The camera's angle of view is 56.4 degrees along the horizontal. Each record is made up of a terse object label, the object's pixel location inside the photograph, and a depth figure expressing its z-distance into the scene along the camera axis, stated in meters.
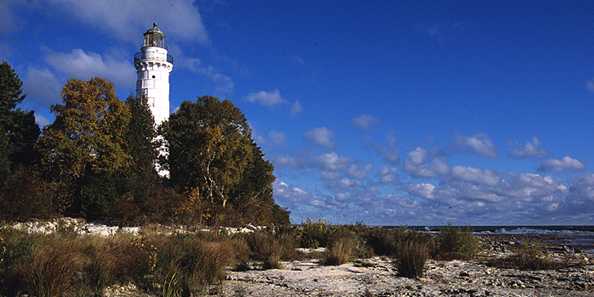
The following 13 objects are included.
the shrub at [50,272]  9.10
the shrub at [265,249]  14.92
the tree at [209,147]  37.22
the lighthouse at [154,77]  46.47
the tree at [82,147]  32.94
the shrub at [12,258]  9.41
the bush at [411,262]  13.35
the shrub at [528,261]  16.12
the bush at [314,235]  21.83
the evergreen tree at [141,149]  34.19
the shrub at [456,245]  18.78
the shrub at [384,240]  20.70
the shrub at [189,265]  10.36
